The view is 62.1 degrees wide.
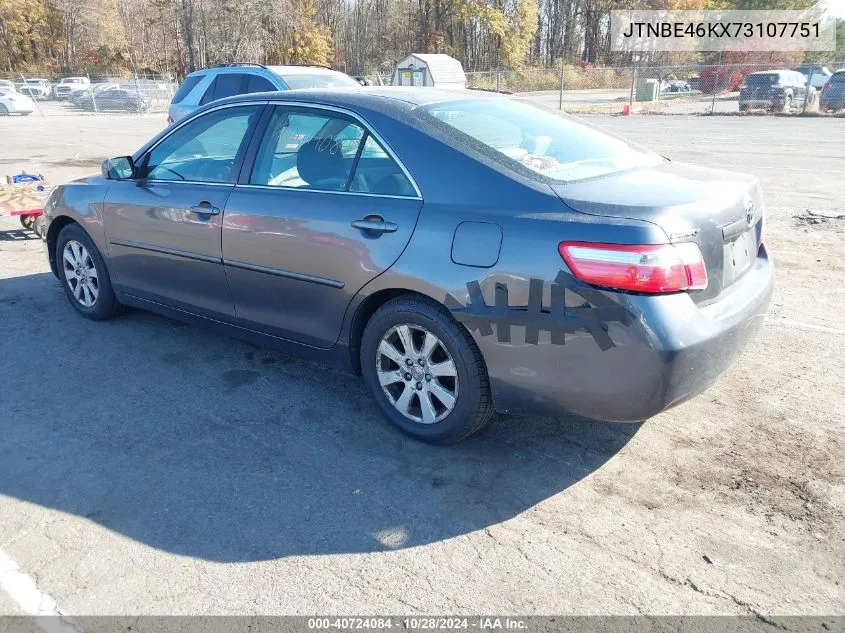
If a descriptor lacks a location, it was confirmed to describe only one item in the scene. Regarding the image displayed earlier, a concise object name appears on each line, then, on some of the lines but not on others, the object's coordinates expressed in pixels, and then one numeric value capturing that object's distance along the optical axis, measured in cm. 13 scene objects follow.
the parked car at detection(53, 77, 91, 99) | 4213
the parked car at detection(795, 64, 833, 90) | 3416
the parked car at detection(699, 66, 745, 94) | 4312
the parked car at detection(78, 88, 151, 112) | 3547
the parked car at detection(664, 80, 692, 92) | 4937
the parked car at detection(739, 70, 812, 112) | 2723
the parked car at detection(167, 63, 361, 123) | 1056
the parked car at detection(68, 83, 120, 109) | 3572
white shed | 3359
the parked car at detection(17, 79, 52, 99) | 4353
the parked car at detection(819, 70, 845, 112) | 2481
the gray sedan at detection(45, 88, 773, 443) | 280
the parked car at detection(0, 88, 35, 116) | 3145
